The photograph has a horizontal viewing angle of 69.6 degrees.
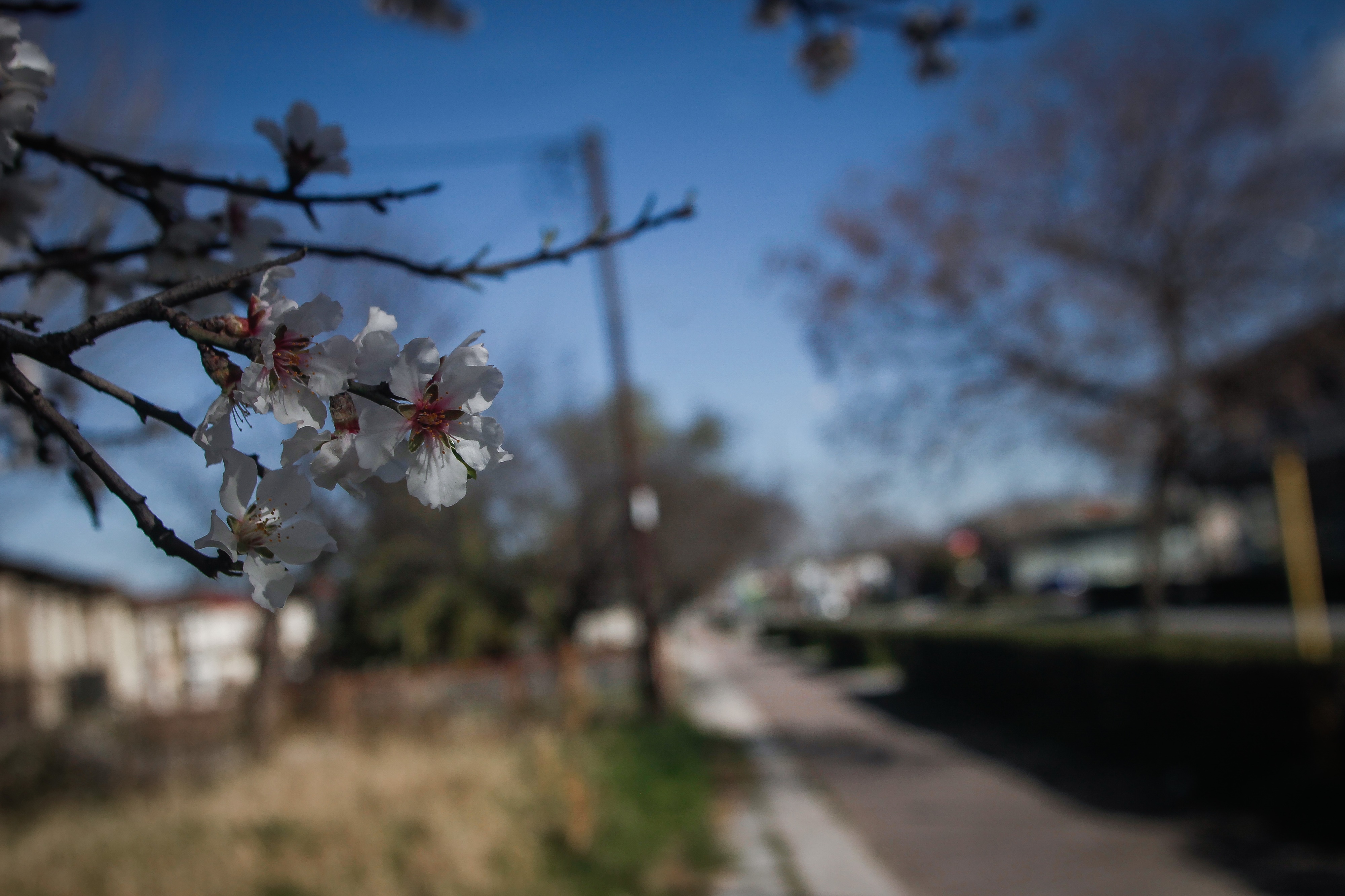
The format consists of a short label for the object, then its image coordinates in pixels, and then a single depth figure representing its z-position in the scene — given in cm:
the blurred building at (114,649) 1423
